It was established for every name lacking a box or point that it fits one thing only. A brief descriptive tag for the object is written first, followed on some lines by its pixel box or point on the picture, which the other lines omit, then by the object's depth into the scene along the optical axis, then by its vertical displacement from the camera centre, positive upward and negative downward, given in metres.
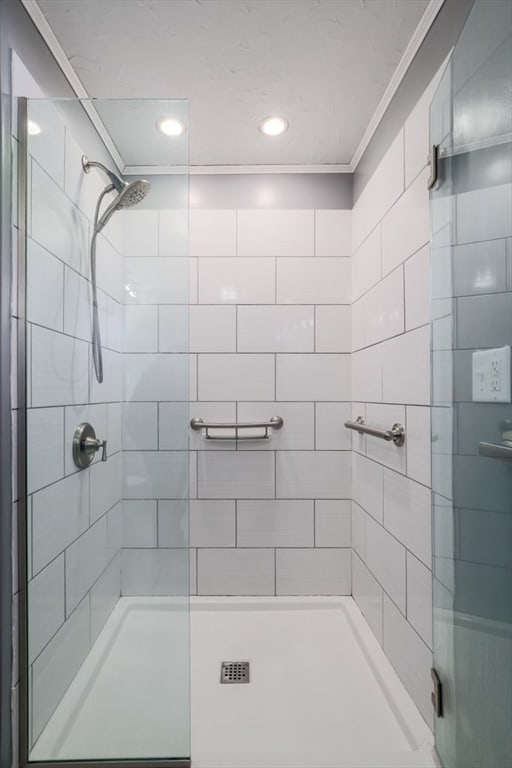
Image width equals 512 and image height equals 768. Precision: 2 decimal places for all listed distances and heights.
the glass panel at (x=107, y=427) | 1.09 -0.12
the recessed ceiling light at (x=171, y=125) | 1.12 +0.77
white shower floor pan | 1.06 -1.02
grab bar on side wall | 1.31 -0.16
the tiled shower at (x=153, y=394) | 1.07 -0.02
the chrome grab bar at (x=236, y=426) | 1.78 -0.18
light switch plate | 0.77 +0.03
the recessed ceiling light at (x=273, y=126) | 1.55 +1.08
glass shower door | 0.77 -0.01
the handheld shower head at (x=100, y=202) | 1.12 +0.55
